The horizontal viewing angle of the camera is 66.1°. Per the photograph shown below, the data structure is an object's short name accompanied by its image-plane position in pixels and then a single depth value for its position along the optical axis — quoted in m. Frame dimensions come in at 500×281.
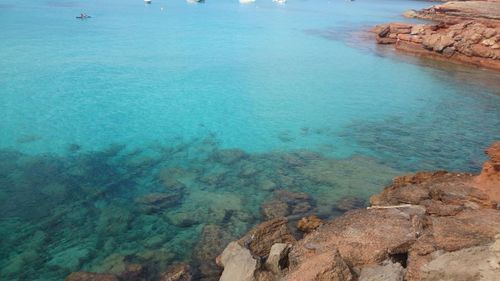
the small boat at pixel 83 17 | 56.32
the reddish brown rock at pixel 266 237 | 9.73
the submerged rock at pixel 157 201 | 12.71
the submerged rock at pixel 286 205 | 12.39
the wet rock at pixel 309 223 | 11.03
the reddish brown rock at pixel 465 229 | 7.56
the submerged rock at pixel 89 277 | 9.18
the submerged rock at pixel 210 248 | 9.77
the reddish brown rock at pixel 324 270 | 7.22
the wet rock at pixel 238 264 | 8.58
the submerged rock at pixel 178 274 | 9.34
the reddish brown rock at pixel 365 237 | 8.16
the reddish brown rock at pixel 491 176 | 11.53
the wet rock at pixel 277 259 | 8.88
